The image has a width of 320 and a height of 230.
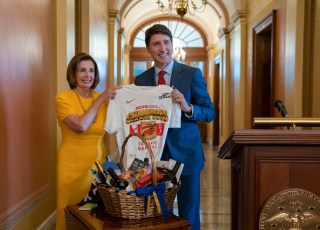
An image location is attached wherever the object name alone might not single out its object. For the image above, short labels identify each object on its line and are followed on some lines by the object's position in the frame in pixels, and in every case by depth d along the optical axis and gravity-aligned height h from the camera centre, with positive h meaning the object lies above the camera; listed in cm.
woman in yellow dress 249 -25
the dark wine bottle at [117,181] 175 -34
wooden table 167 -50
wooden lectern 145 -23
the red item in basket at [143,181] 178 -34
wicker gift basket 172 -43
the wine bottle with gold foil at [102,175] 182 -33
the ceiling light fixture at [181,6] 861 +205
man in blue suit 220 -6
